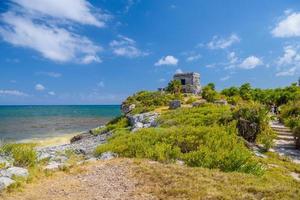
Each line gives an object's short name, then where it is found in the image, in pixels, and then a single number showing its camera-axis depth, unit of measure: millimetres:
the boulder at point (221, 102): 22048
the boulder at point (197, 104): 20217
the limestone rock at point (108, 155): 8329
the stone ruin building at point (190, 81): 41213
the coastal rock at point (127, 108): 26105
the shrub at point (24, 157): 7747
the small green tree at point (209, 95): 26477
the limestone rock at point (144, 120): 15614
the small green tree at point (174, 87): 38238
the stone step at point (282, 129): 16643
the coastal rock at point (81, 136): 19311
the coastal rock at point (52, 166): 7263
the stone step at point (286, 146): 12314
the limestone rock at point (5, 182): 5807
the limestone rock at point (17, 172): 6425
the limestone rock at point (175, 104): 21405
